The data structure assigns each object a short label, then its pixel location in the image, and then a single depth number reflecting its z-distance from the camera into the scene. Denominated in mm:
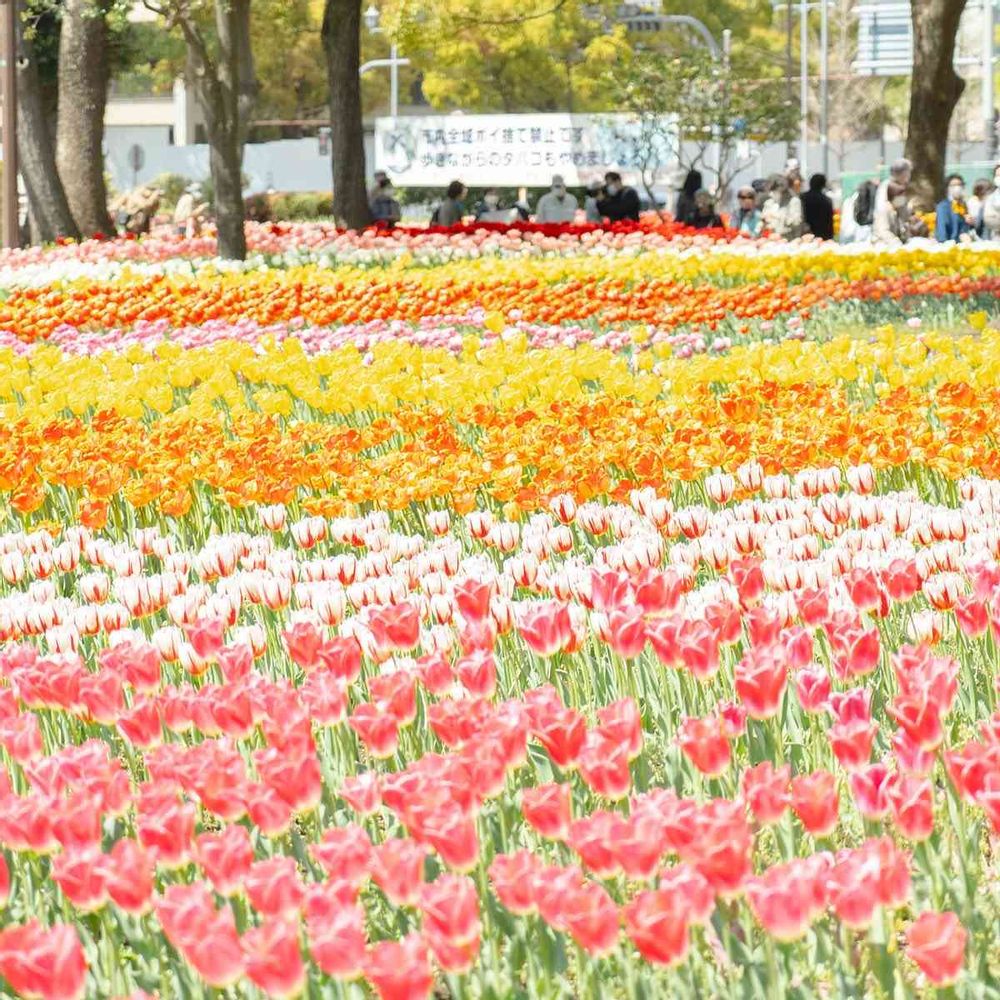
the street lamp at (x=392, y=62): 117181
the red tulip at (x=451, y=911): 4648
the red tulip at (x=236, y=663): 7230
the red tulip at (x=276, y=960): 4574
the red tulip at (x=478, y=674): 7000
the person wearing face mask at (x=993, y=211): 44469
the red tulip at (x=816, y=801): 5418
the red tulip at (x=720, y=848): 4977
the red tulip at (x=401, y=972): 4469
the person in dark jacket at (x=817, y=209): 49406
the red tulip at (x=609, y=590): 8305
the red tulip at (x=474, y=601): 8133
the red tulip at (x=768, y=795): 5547
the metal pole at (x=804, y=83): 126575
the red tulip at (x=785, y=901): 4691
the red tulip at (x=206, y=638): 8008
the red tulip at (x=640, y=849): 5035
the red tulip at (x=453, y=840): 5219
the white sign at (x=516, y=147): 89625
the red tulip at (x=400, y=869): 5090
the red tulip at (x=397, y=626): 7828
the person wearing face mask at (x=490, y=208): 57062
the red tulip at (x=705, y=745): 5984
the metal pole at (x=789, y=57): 127131
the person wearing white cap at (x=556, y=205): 53844
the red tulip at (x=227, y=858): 5270
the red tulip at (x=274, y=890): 4855
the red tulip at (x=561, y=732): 6117
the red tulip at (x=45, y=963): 4512
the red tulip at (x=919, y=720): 5953
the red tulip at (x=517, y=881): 4996
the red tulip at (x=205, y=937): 4621
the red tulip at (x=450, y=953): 4676
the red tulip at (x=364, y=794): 5762
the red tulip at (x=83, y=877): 5242
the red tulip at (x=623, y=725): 5944
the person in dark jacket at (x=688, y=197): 55687
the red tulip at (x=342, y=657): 7348
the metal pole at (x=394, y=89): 130125
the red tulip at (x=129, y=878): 5191
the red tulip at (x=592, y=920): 4773
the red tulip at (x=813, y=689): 6559
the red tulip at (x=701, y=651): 6945
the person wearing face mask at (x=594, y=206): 55031
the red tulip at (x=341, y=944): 4629
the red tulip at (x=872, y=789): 5629
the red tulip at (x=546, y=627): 7582
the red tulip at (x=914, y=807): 5449
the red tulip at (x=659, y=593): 8211
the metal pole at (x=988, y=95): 71306
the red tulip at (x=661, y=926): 4664
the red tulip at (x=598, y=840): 5133
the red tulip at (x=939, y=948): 4559
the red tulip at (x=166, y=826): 5633
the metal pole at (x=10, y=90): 45719
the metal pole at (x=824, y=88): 103581
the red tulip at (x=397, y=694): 6797
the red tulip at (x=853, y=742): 5891
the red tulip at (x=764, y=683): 6516
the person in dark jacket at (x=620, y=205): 53062
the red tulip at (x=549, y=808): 5535
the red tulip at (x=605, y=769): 5750
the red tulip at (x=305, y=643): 7645
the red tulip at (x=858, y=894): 4797
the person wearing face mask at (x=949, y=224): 49781
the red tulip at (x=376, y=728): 6434
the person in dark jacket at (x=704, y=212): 54156
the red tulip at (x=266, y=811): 5715
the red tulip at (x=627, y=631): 7484
